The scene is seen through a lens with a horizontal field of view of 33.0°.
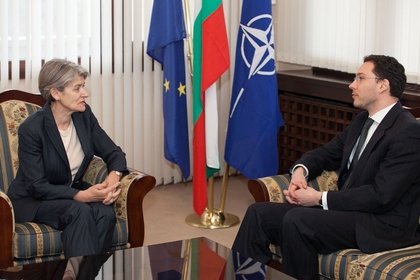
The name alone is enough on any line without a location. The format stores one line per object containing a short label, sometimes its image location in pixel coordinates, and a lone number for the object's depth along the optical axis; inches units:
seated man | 127.2
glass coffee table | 113.3
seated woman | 136.3
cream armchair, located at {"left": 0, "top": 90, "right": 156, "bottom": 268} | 130.6
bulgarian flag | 179.9
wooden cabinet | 196.2
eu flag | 187.8
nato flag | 181.8
